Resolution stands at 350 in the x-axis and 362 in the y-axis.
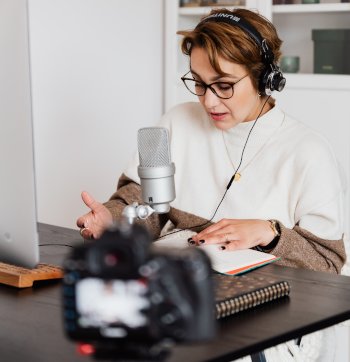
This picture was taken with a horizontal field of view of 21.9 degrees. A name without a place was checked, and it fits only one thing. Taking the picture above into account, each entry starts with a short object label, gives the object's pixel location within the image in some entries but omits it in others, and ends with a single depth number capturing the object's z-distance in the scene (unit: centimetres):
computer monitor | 155
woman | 215
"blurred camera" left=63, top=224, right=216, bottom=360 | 86
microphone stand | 162
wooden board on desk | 176
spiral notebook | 155
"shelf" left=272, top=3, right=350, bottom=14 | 337
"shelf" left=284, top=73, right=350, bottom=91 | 331
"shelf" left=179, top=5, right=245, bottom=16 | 375
